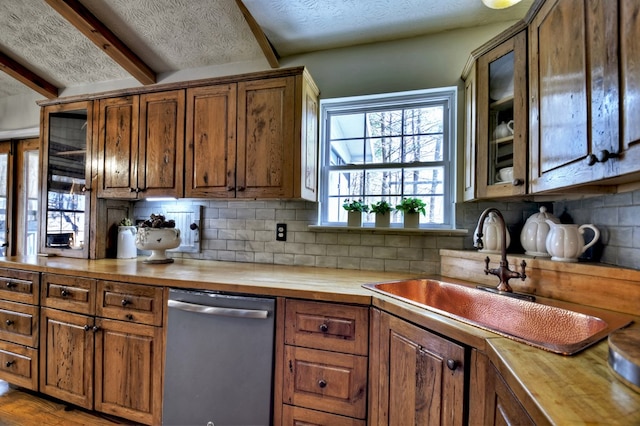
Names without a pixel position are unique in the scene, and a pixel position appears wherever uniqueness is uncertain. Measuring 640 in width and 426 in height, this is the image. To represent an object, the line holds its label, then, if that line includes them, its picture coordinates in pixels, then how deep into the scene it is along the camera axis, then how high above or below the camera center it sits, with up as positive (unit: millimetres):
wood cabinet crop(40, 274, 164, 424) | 1591 -774
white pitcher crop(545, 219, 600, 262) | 1258 -102
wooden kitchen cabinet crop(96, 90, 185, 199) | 2086 +520
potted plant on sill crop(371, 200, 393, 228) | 1999 +27
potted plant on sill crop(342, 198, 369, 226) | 2072 +33
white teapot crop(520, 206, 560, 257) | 1499 -79
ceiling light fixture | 1465 +1108
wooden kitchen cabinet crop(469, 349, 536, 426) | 656 -477
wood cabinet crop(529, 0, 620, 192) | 869 +449
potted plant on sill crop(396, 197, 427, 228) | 1942 +49
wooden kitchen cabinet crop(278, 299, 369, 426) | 1287 -679
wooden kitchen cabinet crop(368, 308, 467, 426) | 953 -594
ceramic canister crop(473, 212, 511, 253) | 1619 -103
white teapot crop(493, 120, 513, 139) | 1465 +463
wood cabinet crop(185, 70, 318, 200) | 1862 +518
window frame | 1993 +664
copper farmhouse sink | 878 -396
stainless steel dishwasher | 1396 -730
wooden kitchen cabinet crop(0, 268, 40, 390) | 1877 -761
